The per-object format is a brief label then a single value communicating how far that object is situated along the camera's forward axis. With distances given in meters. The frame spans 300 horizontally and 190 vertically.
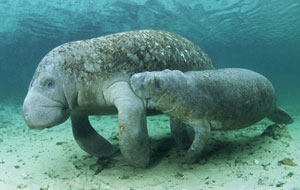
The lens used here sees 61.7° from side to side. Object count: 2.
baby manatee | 4.30
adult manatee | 3.96
